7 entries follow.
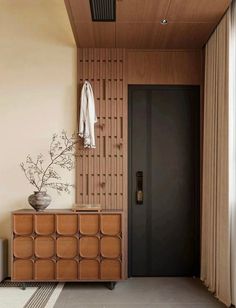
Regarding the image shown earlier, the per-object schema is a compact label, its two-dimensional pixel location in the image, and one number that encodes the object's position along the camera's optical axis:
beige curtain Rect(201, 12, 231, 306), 3.97
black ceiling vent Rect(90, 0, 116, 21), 3.76
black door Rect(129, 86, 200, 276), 4.96
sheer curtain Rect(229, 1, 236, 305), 3.86
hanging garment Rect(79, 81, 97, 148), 4.81
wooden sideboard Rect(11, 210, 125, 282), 4.40
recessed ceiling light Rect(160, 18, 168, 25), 4.12
